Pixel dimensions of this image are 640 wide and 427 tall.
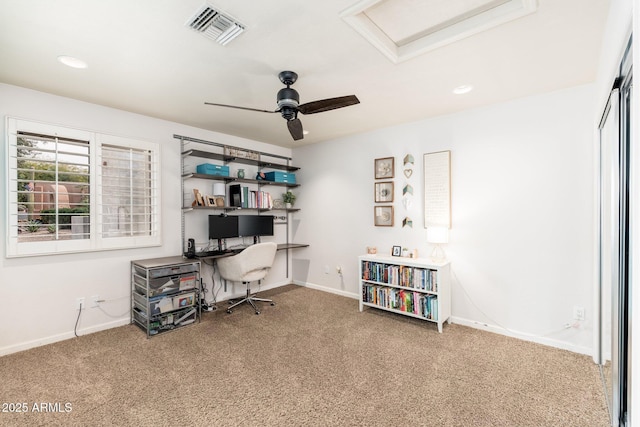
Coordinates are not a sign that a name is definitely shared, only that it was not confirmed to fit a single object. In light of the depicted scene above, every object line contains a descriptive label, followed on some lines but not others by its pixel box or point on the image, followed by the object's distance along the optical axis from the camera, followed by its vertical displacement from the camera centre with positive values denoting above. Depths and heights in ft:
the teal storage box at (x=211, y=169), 12.45 +1.91
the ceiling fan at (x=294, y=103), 7.54 +2.87
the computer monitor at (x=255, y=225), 13.98 -0.64
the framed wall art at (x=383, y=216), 13.01 -0.21
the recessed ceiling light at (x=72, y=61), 7.17 +3.89
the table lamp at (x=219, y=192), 13.19 +0.96
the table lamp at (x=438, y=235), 10.67 -0.91
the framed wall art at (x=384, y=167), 12.96 +2.00
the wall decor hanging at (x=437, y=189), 11.22 +0.86
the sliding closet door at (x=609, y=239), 5.85 -0.68
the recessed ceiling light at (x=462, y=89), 8.93 +3.81
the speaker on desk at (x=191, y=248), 12.00 -1.47
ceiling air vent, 5.56 +3.83
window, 8.81 +0.80
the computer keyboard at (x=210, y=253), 12.09 -1.75
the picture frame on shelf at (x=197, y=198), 12.30 +0.64
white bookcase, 10.38 -2.89
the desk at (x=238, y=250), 11.89 -1.80
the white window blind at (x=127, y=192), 10.46 +0.81
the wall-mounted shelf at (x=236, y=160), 12.52 +2.59
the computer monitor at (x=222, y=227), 12.74 -0.63
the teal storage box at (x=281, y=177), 15.43 +1.93
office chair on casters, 11.87 -2.17
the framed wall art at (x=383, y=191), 13.02 +0.91
